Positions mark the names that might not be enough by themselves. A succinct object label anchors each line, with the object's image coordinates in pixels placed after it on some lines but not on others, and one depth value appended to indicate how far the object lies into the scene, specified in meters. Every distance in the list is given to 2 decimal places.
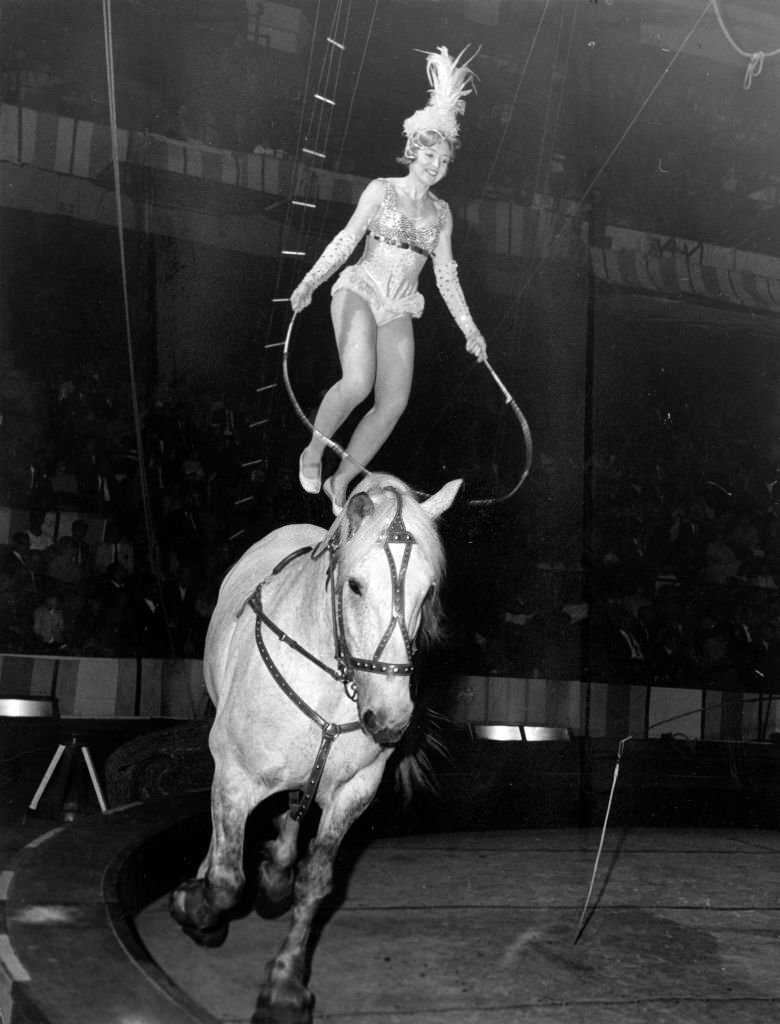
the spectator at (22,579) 6.40
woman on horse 4.68
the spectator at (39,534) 6.30
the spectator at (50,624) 6.73
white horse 2.84
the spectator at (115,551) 6.20
